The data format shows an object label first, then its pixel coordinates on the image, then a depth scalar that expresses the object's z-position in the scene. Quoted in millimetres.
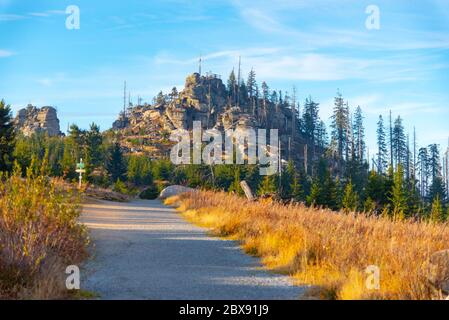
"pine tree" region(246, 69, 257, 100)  140500
